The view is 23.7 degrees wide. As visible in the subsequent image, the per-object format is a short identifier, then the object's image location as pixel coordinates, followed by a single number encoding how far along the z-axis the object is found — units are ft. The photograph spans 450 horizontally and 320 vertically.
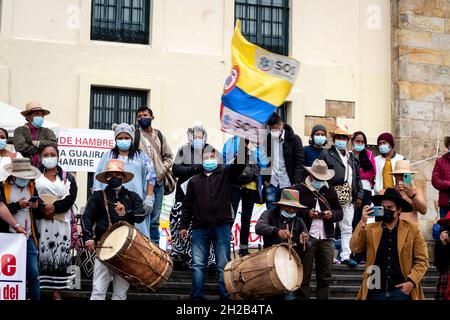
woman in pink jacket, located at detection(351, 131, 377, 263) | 56.18
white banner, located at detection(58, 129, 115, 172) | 58.85
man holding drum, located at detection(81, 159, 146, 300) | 44.34
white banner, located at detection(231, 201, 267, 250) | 59.11
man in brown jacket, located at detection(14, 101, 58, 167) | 49.70
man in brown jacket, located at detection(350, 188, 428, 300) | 41.78
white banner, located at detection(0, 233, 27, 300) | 43.14
